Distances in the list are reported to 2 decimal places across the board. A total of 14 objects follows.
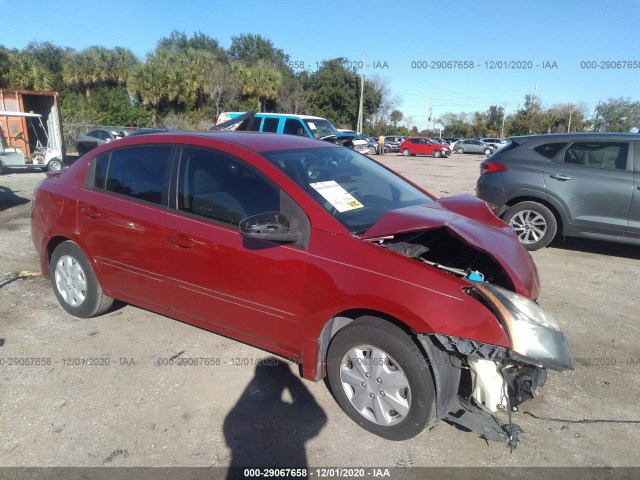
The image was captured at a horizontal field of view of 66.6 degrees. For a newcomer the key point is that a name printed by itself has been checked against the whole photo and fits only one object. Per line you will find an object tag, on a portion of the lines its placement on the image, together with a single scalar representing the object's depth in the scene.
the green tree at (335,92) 49.81
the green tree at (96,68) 36.91
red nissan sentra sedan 2.66
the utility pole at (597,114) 68.12
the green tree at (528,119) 64.00
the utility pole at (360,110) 42.84
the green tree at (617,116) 63.34
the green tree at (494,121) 70.88
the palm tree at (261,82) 38.50
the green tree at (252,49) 63.31
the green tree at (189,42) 59.84
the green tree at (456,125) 73.38
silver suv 6.25
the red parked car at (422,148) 37.25
